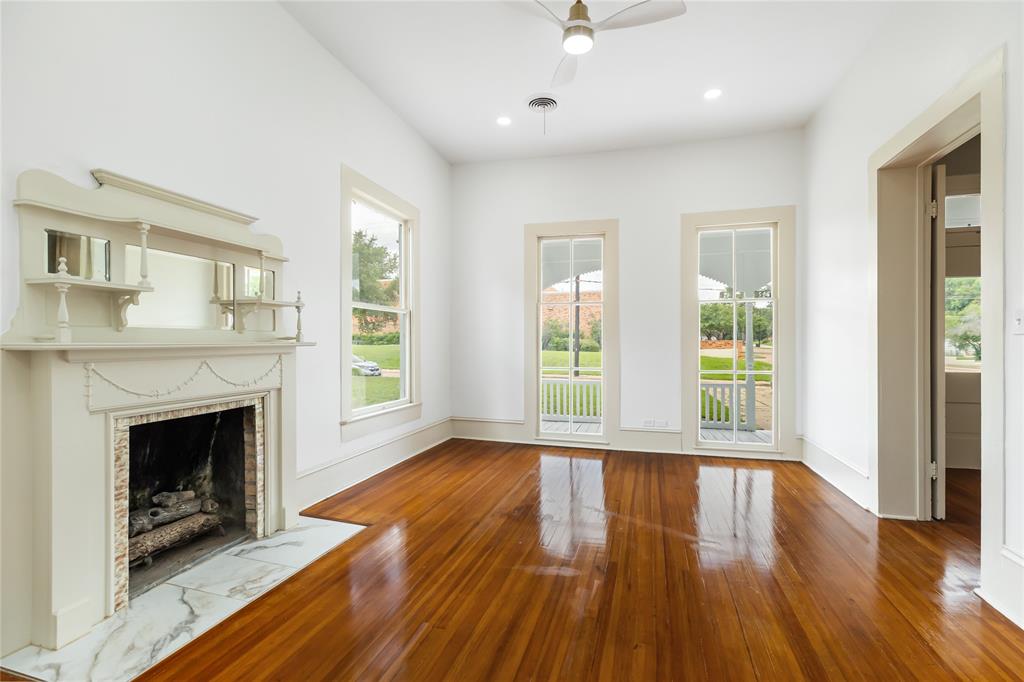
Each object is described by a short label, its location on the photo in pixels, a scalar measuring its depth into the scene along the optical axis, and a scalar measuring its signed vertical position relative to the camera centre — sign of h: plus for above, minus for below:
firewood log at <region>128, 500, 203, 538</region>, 2.25 -0.92
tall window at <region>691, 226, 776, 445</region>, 4.71 +0.15
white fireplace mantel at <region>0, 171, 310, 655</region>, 1.69 -0.25
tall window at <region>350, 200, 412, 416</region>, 3.89 +0.28
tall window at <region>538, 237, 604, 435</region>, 5.18 +0.19
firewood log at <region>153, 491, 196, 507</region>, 2.42 -0.85
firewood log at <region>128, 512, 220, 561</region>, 2.19 -1.00
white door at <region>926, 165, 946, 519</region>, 2.98 +0.07
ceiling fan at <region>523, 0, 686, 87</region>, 2.45 +1.79
